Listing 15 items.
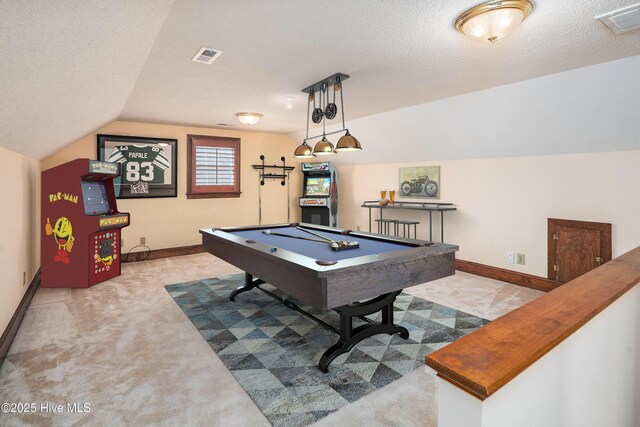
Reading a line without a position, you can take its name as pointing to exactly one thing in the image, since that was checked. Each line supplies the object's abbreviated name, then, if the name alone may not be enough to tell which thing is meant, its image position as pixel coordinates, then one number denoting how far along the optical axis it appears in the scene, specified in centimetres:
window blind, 617
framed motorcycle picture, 525
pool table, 209
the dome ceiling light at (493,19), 195
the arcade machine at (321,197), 673
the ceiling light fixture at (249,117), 490
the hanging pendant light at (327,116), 315
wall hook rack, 685
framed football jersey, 536
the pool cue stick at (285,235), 322
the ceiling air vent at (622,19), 202
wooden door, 355
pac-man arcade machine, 405
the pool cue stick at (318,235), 315
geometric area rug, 206
